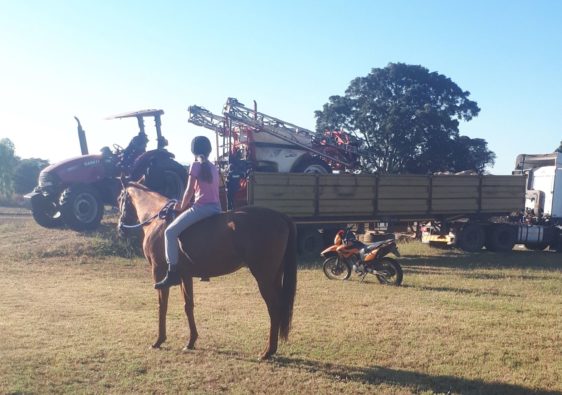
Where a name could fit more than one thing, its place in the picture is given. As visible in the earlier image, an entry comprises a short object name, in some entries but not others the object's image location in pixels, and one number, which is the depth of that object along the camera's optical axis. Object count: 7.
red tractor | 13.98
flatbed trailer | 13.42
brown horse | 5.85
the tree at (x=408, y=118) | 31.38
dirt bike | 10.49
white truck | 16.00
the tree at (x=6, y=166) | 35.28
